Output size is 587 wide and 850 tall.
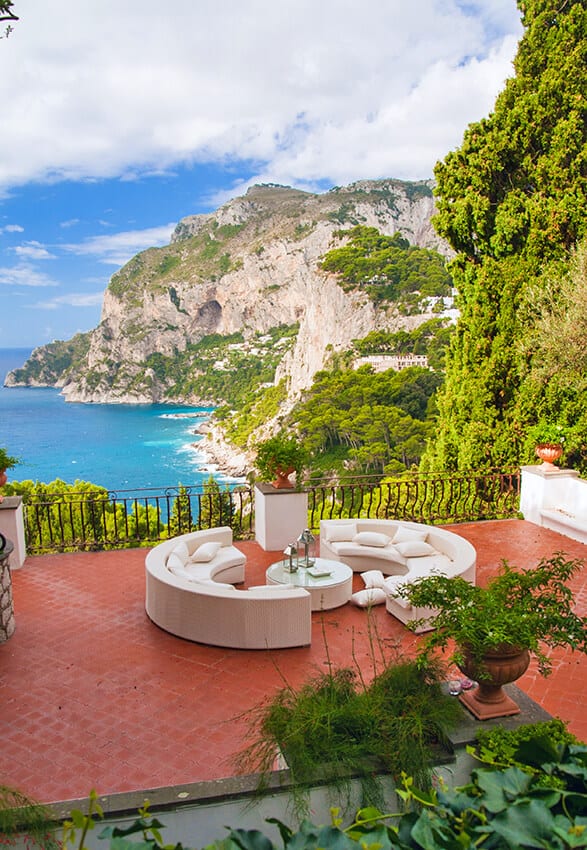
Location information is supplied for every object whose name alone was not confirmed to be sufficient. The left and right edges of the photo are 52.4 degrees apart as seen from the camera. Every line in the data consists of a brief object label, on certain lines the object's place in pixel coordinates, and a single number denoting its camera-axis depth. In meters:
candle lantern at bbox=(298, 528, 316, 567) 5.90
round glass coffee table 5.61
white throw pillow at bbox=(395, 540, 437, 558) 6.37
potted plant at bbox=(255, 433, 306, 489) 7.45
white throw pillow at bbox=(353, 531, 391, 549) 6.66
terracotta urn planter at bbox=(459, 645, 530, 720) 2.82
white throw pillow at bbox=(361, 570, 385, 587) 6.07
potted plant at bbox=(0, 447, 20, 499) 6.96
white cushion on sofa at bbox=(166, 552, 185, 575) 5.73
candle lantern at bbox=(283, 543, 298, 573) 5.88
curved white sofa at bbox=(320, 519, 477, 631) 5.79
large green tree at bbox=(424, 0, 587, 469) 10.66
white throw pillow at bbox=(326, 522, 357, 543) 6.88
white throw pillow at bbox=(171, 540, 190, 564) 6.01
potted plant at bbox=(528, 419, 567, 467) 8.71
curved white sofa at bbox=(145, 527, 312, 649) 4.88
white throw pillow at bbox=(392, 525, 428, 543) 6.66
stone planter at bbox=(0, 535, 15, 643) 5.12
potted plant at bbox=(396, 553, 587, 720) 2.67
